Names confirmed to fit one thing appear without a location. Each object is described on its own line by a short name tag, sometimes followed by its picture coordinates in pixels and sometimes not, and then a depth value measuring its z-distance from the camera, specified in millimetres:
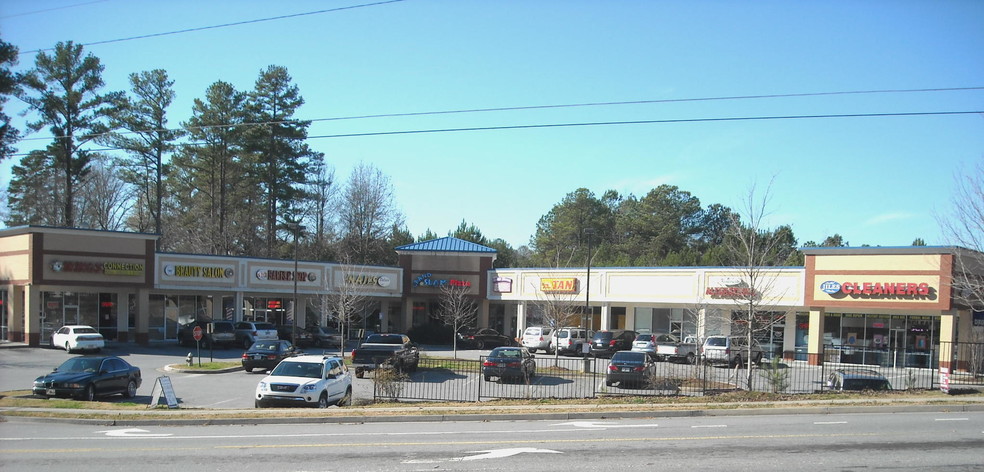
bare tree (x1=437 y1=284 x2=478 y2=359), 50312
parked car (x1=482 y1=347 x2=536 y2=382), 27906
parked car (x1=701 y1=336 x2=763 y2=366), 35531
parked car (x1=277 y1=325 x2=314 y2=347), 45719
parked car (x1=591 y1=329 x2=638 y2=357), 41469
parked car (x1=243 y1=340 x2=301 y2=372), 31344
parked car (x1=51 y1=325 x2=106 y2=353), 36031
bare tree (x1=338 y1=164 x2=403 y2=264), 71562
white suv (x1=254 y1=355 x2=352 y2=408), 19922
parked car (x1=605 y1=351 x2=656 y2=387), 25812
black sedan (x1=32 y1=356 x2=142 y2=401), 21594
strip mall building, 36312
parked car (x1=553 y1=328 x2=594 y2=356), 42188
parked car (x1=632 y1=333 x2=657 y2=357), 39438
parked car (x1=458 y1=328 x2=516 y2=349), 47656
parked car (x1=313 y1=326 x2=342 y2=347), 45222
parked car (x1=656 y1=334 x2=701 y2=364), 38156
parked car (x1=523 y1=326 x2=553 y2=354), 43375
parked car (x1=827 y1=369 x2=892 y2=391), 24094
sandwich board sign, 19547
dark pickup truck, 29625
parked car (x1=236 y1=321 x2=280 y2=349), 42875
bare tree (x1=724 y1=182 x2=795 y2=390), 24612
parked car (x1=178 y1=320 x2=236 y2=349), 41906
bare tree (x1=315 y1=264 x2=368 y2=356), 39459
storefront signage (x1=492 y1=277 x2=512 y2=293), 52906
